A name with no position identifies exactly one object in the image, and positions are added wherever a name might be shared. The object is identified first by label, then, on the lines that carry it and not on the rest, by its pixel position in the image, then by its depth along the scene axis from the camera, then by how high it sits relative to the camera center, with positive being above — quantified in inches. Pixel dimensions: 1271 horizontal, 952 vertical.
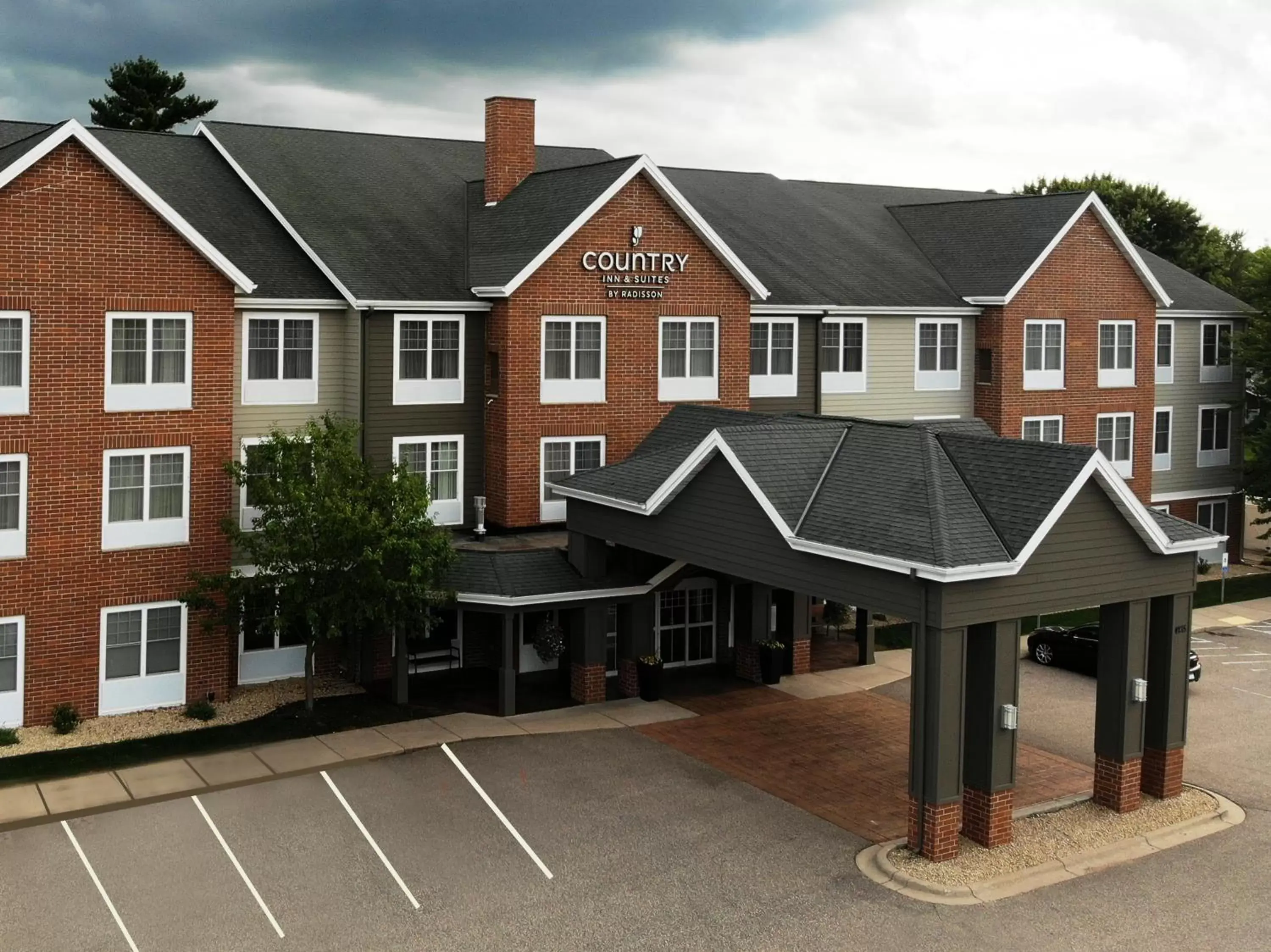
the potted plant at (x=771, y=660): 1310.3 -214.8
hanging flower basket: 1264.8 -195.0
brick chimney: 1466.5 +311.5
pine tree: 2780.5 +670.4
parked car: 1374.3 -211.8
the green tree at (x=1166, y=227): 3016.7 +487.1
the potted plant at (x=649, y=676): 1242.0 -220.3
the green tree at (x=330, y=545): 1104.2 -95.1
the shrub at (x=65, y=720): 1109.7 -241.8
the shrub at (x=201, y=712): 1159.6 -243.6
